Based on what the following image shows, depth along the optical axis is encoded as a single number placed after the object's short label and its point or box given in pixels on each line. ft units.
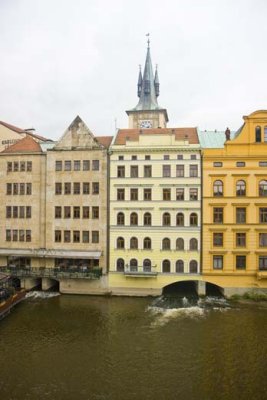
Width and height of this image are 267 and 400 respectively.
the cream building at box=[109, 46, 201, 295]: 138.21
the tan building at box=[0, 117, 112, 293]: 143.84
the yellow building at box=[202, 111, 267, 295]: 135.03
